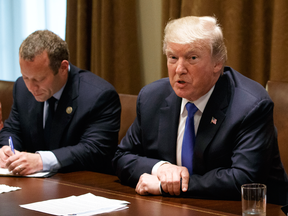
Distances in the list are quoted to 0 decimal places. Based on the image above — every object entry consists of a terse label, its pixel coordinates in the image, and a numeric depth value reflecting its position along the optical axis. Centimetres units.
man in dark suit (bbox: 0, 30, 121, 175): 241
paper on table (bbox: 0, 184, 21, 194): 195
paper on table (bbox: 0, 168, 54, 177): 218
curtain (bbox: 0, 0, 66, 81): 410
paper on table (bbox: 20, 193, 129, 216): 174
